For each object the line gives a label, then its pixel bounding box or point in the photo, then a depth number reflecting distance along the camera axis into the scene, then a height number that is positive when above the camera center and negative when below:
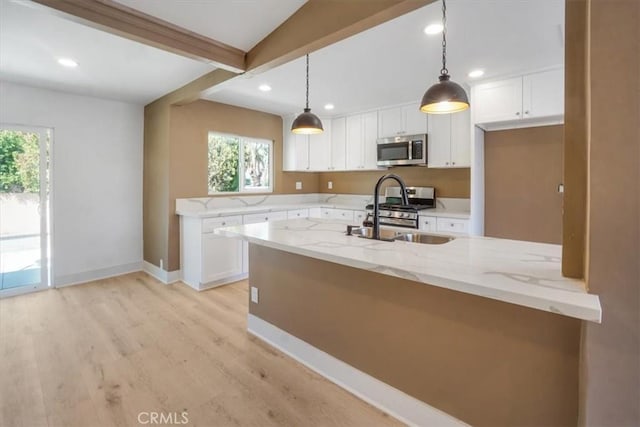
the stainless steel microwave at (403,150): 4.28 +0.80
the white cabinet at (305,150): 5.32 +0.97
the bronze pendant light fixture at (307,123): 2.71 +0.72
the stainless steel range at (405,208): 4.18 +0.02
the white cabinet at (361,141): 4.91 +1.06
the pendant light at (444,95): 1.80 +0.64
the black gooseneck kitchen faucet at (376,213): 2.11 -0.04
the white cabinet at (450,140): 3.98 +0.86
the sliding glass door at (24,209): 3.67 -0.02
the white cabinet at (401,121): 4.37 +1.23
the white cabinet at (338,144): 5.29 +1.07
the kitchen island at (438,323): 1.26 -0.59
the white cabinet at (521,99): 3.11 +1.13
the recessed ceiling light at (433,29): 2.31 +1.32
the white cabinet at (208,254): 3.87 -0.59
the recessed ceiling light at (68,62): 2.92 +1.35
